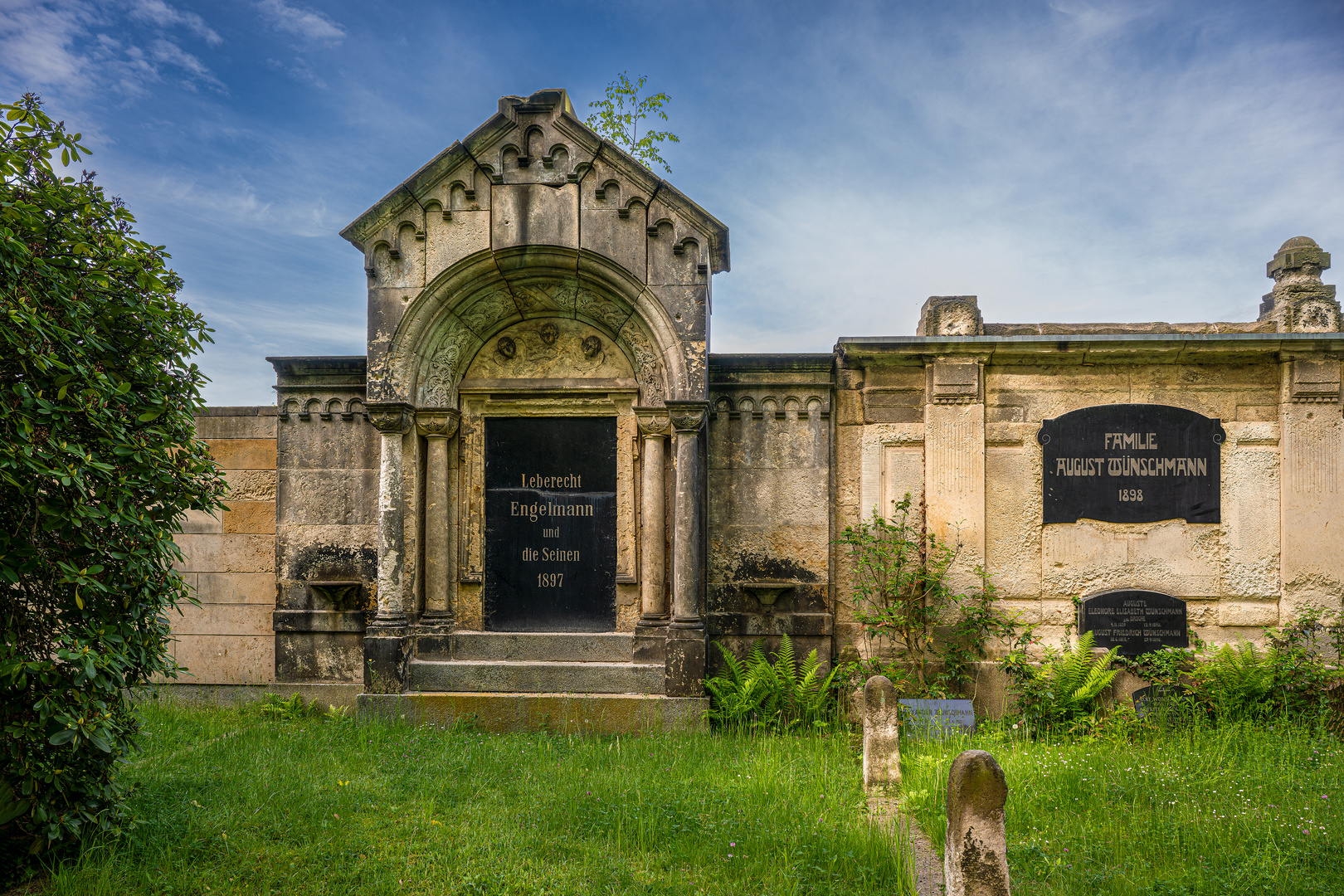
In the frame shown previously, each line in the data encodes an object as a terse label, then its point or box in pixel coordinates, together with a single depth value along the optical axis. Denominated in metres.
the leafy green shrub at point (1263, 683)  5.95
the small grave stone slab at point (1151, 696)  6.21
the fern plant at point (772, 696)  6.11
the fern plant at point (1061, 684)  6.08
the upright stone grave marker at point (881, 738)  4.73
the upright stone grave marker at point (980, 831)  2.68
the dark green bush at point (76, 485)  3.36
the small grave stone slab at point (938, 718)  5.67
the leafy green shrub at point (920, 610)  6.49
